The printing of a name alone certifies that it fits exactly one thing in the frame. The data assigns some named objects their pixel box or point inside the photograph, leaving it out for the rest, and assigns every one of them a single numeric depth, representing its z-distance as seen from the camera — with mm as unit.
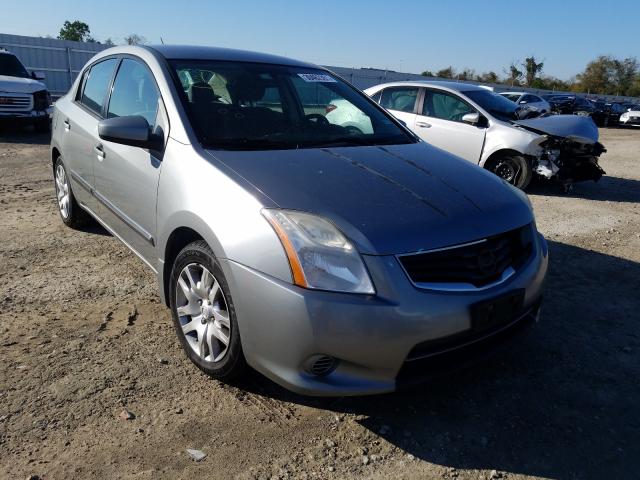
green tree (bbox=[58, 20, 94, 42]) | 70500
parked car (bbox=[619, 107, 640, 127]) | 27625
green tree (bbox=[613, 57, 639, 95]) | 77188
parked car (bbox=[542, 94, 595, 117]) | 26859
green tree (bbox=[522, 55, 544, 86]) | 74562
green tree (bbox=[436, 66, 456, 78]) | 69138
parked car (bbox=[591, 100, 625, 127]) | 29125
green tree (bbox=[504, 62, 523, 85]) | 74812
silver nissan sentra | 2203
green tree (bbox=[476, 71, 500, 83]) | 74275
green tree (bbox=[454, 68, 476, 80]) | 67188
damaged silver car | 7762
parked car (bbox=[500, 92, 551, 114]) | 21766
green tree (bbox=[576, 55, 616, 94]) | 77188
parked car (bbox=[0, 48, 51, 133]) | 11883
